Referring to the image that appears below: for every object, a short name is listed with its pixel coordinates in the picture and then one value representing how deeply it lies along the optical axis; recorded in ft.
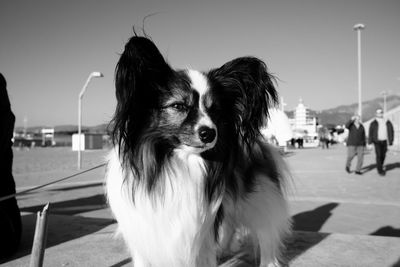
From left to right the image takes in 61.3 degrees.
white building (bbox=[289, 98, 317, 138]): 470.96
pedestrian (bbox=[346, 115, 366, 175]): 38.50
